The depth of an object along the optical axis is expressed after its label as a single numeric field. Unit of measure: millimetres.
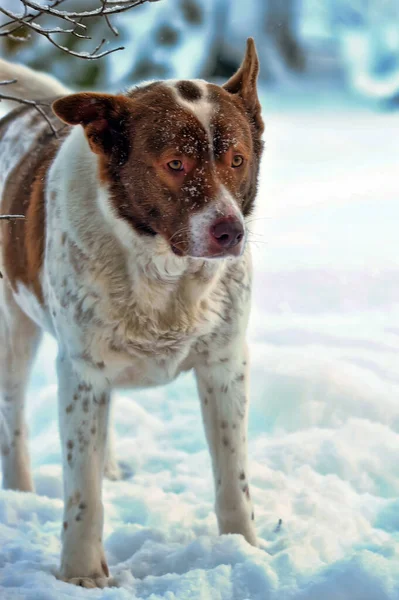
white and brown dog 5070
